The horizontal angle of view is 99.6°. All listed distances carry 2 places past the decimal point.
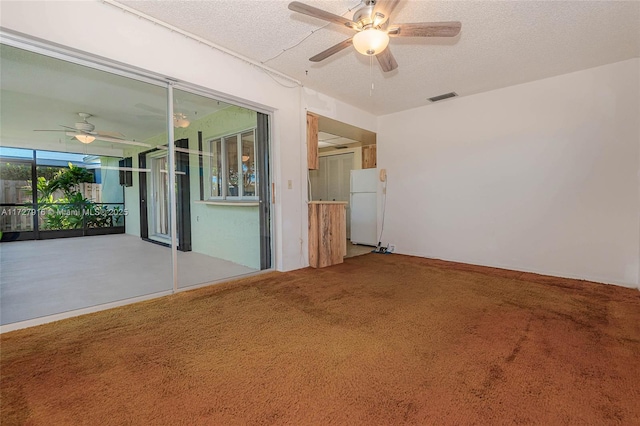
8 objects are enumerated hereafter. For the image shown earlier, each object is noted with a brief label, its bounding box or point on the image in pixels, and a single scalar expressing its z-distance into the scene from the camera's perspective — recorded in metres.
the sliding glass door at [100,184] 2.33
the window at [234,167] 3.96
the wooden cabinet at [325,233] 4.18
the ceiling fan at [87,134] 2.67
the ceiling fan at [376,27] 2.05
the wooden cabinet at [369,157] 6.23
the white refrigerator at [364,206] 5.85
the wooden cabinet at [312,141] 4.25
